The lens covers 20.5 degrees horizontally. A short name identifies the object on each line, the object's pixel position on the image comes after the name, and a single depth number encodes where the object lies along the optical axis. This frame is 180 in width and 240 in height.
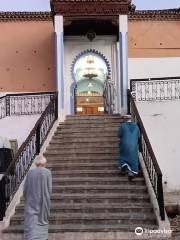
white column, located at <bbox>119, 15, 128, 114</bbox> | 16.08
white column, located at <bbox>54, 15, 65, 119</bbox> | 15.95
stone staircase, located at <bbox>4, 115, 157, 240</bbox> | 9.18
